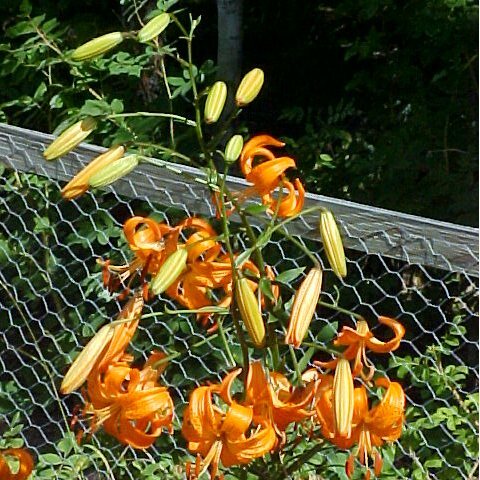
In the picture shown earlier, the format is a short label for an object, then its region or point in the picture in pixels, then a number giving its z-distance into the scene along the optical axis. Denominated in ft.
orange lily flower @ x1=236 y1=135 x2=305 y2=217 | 6.83
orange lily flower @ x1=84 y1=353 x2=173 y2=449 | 6.68
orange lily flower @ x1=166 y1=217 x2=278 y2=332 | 6.83
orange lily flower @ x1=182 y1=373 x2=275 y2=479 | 6.57
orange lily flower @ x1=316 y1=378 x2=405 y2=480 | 6.61
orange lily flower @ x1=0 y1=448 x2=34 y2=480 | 7.58
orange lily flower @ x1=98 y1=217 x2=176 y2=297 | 6.90
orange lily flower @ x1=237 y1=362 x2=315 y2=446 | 6.63
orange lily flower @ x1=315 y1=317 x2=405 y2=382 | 6.65
